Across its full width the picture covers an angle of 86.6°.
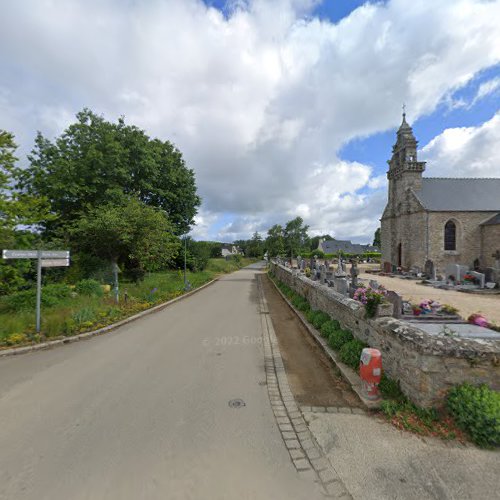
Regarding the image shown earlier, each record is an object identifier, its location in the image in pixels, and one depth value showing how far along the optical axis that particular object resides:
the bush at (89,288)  11.57
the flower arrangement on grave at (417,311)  6.70
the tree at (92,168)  17.62
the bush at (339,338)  6.04
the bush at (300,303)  10.55
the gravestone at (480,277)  14.40
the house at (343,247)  73.71
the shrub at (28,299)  9.33
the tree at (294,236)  47.41
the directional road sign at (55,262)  7.78
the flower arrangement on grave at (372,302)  5.10
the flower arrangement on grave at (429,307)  6.80
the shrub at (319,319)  7.86
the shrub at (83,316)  8.04
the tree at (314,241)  100.29
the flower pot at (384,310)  5.04
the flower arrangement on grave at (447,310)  6.68
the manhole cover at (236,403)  4.06
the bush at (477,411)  3.06
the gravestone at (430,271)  18.49
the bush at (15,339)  6.66
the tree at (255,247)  79.98
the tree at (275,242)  46.08
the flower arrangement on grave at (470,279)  15.59
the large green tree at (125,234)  13.85
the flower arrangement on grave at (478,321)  5.31
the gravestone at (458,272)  16.42
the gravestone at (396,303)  6.02
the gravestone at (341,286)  8.24
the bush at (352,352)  5.11
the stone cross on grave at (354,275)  9.04
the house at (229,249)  91.72
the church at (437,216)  23.47
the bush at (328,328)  6.87
